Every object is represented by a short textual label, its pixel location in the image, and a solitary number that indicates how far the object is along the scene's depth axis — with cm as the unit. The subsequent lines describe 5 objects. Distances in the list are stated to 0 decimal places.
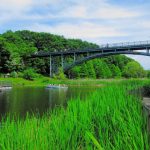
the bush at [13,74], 4142
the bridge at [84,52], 3270
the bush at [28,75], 4219
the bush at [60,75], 4335
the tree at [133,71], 5984
